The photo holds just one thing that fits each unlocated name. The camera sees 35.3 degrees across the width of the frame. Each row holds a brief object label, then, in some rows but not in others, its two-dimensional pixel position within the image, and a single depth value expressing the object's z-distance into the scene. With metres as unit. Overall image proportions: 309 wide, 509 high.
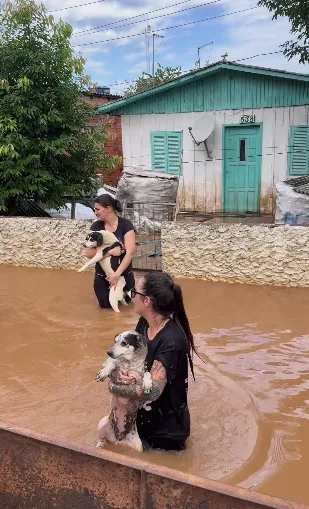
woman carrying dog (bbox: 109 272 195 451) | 2.89
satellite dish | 12.94
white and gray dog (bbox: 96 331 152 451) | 2.93
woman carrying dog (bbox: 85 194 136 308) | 6.23
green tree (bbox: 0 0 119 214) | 9.78
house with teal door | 12.48
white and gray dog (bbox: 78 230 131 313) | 6.18
